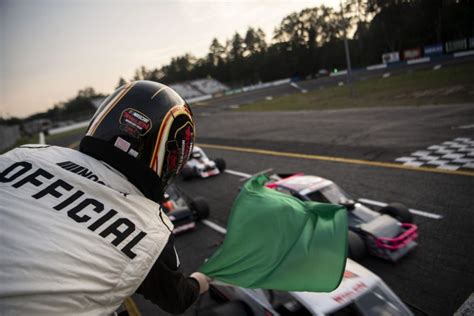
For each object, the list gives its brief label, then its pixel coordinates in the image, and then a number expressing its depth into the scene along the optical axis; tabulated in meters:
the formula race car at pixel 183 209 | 6.65
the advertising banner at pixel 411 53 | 40.81
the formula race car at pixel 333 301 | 3.02
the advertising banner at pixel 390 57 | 42.88
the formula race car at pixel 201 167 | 10.63
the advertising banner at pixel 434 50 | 36.84
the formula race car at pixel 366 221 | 4.74
